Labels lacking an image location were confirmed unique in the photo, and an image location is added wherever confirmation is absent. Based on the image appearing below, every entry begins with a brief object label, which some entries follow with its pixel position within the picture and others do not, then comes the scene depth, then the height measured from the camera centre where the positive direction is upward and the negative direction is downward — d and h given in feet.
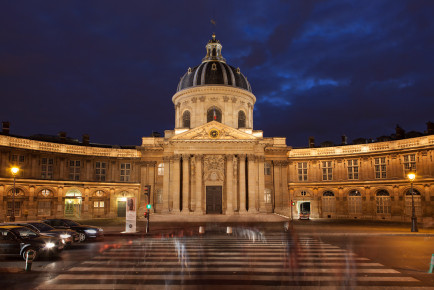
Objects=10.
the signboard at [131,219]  92.53 -4.83
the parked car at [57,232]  65.98 -5.87
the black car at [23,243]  53.62 -6.31
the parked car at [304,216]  161.95 -7.42
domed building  149.59 +12.57
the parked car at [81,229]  77.20 -6.10
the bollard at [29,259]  44.55 -7.06
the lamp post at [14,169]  94.56 +7.87
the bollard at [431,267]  42.83 -8.14
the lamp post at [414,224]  95.71 -6.59
